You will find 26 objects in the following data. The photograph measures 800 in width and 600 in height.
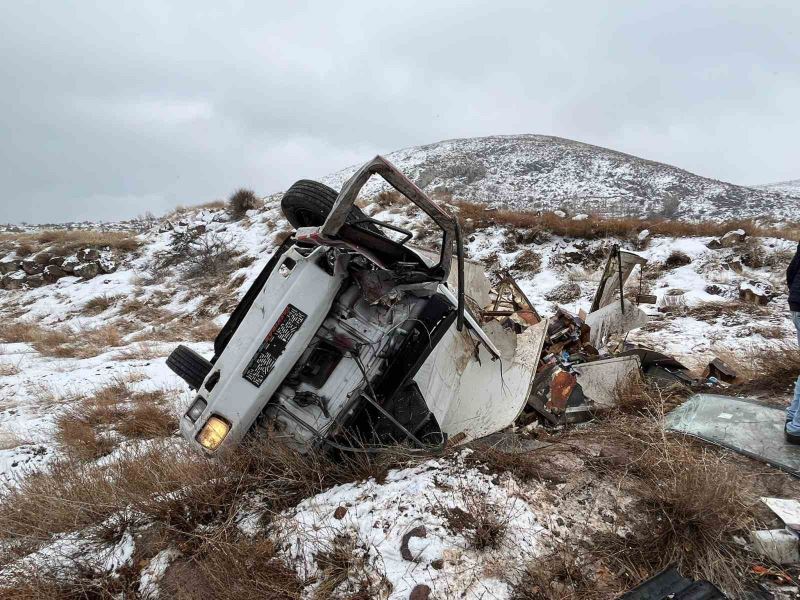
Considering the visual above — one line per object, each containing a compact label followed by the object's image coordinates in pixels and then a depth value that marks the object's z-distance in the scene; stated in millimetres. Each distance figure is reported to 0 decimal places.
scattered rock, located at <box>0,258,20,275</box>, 13170
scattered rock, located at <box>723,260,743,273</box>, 8031
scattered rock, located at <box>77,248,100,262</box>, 13445
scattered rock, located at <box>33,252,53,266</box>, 13281
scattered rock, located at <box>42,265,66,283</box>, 12891
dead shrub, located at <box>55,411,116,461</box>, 3684
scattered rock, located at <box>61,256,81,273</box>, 13070
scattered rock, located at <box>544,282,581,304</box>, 8062
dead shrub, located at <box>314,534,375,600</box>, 1765
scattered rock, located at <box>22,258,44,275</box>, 13070
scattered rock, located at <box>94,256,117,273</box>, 13289
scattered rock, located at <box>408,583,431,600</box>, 1664
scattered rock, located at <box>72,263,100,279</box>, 12961
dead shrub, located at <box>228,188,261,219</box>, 15850
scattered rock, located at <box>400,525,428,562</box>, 1848
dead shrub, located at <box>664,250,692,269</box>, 8782
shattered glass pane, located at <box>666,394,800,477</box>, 2561
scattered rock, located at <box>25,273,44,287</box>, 12758
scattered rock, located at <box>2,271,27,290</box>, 12715
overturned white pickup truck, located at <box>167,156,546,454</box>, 2371
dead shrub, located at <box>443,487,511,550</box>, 1878
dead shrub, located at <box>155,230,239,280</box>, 12633
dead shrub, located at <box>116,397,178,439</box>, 4059
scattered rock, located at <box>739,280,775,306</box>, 6600
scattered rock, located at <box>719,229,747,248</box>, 8820
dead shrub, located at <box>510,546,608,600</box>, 1673
